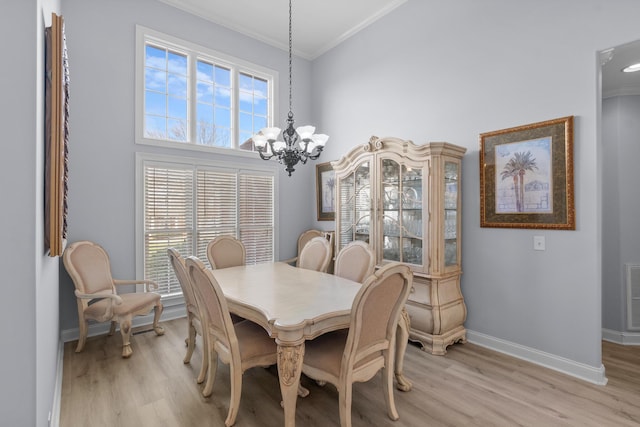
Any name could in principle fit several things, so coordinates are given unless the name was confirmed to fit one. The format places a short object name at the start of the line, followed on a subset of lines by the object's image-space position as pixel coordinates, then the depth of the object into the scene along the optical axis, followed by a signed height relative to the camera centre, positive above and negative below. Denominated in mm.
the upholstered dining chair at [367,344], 1710 -798
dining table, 1744 -589
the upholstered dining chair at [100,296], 2975 -808
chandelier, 2838 +667
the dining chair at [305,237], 5034 -367
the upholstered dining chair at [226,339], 1918 -844
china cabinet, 3037 -81
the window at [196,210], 3816 +69
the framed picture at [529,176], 2621 +342
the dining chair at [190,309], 2358 -784
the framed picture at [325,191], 4930 +377
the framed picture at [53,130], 1375 +384
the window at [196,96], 3885 +1648
